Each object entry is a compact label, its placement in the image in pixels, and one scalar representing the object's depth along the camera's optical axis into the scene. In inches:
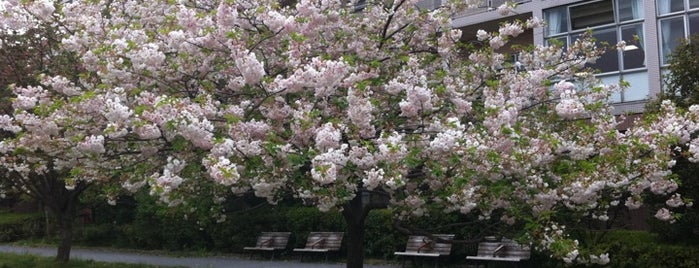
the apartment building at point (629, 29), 685.3
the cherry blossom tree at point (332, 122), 285.4
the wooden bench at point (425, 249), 578.1
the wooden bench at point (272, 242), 700.0
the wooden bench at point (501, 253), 533.9
